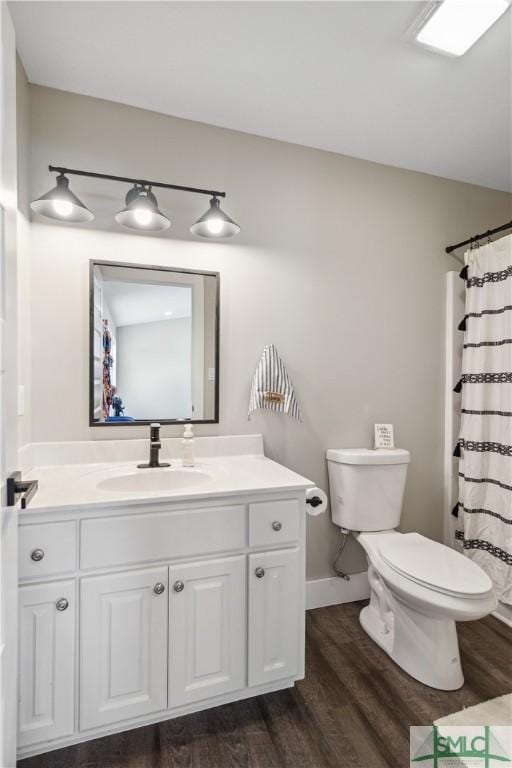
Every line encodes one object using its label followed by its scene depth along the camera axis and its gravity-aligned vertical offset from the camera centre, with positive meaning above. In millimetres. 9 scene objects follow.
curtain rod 2155 +816
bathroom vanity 1263 -737
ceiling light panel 1340 +1237
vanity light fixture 1595 +691
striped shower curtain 2150 -196
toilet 1581 -781
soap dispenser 1809 -304
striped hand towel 2008 -36
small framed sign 2275 -304
